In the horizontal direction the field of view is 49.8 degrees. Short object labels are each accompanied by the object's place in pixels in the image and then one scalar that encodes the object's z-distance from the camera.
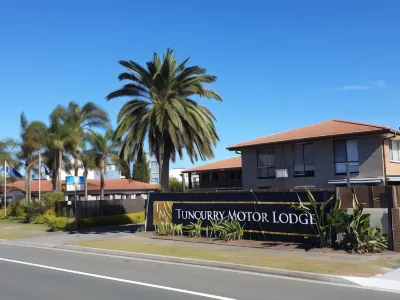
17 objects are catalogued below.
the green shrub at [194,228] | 18.45
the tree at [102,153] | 43.44
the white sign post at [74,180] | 26.37
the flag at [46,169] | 43.67
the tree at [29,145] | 38.19
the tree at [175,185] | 64.32
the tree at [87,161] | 41.86
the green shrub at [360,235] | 13.24
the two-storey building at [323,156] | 24.85
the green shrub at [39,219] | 29.44
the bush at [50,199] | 30.59
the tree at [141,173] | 64.94
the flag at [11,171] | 36.28
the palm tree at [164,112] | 21.61
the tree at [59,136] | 35.47
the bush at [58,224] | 24.45
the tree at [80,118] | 38.31
